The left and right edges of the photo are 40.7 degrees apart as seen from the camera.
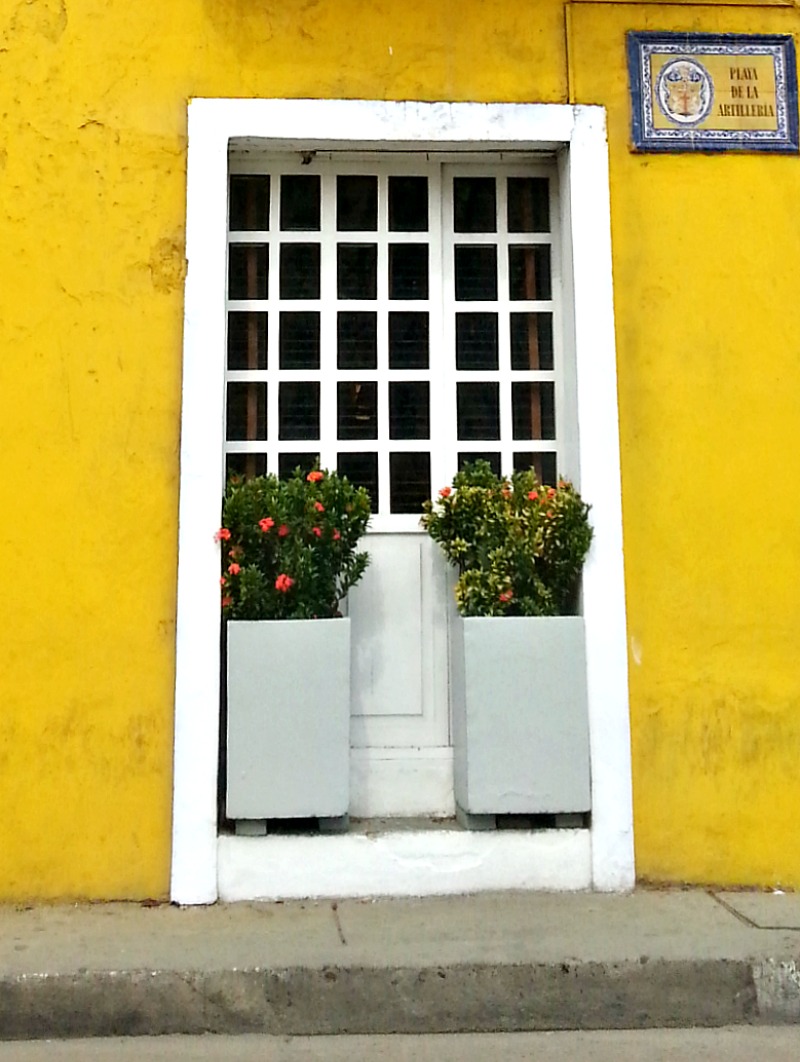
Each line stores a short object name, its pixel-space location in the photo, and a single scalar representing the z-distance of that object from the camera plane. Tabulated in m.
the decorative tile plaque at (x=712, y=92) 4.97
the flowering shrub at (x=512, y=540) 4.65
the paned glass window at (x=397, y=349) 5.04
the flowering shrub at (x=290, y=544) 4.53
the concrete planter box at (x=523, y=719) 4.58
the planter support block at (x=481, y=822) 4.63
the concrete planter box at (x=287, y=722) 4.49
